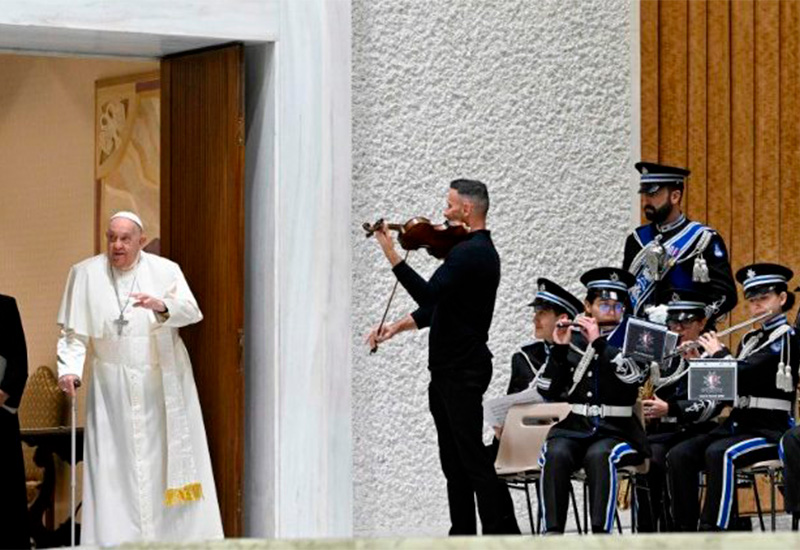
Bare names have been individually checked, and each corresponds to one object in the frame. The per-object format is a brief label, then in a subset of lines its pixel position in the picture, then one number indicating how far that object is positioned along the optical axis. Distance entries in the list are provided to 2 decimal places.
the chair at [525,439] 17.61
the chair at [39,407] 24.27
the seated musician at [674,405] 17.39
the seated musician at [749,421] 16.39
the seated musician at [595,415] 16.42
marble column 19.03
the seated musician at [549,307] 18.17
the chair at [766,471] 16.47
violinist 16.48
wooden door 18.86
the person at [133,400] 18.06
